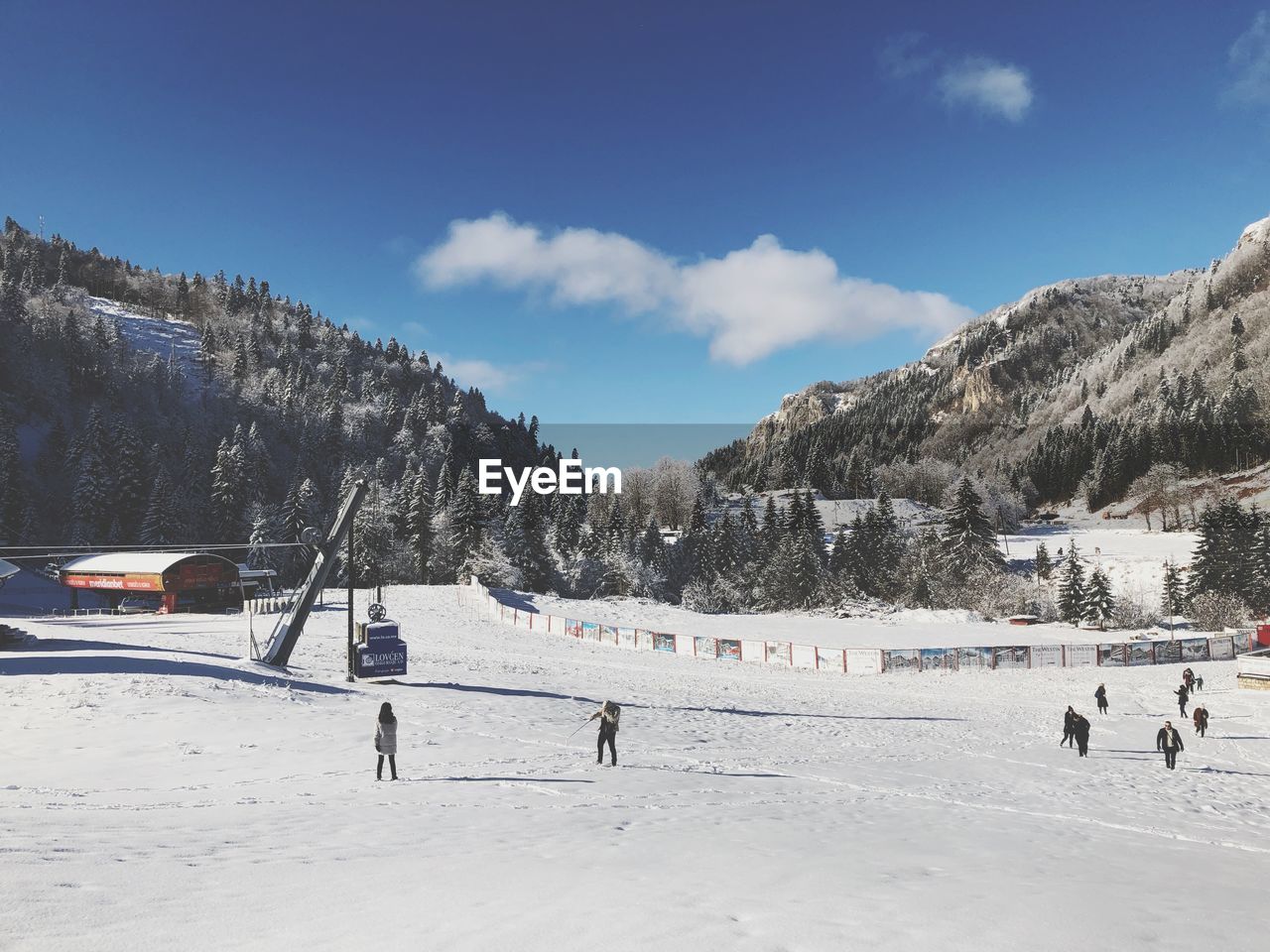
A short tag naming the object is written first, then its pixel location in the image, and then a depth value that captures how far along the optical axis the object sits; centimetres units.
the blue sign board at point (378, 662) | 2475
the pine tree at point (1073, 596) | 5934
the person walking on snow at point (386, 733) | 1289
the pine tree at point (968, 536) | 7331
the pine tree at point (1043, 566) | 8119
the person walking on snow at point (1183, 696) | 2731
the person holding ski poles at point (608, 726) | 1514
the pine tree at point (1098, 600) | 5781
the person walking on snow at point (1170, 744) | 1950
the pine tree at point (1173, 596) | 5994
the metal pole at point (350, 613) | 2547
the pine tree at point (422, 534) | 8312
